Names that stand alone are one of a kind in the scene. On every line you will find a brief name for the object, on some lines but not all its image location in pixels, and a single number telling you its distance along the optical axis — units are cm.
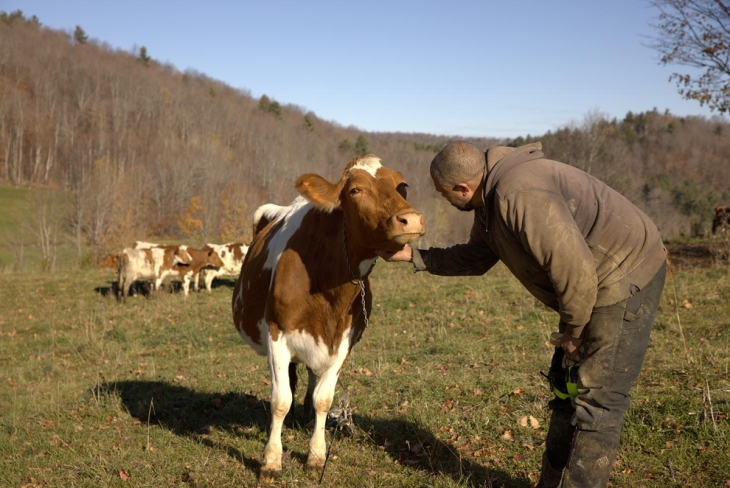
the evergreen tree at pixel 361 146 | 8278
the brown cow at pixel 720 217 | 1592
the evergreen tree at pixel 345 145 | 9281
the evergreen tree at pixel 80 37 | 12456
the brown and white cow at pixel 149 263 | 1944
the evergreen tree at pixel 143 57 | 12645
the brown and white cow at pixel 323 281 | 413
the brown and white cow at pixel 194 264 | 2072
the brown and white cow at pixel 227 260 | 2188
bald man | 312
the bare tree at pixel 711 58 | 1612
